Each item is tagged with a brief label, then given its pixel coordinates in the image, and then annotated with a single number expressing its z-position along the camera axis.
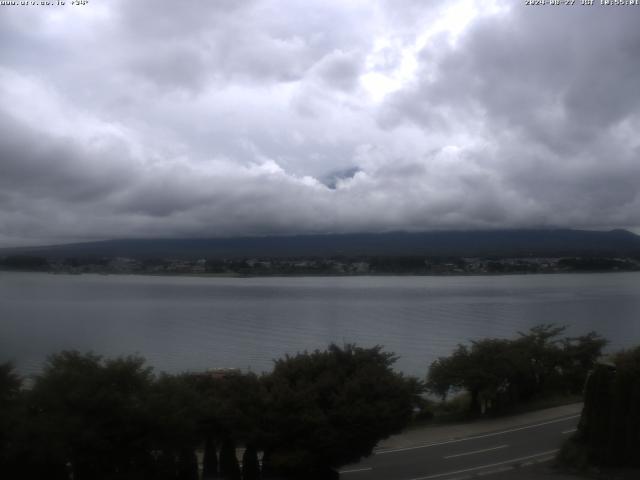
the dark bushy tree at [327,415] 15.01
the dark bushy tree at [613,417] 15.94
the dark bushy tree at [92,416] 12.71
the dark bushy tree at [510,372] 25.53
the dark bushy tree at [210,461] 15.16
